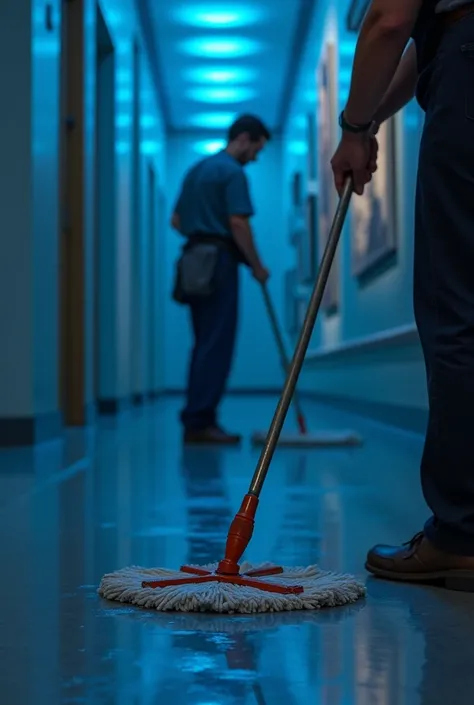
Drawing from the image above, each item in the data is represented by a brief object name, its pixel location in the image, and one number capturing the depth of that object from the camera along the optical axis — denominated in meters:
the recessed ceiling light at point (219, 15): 9.57
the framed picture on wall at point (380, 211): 4.94
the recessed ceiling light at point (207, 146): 13.48
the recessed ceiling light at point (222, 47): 10.30
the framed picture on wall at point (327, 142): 7.59
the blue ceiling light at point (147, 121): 9.69
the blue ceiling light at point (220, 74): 11.16
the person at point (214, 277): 4.37
